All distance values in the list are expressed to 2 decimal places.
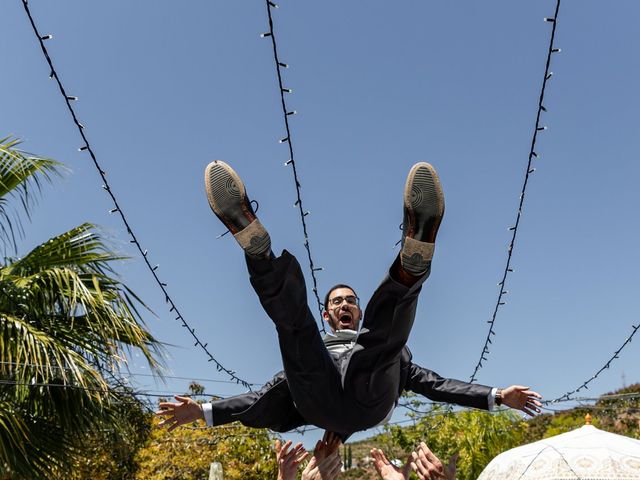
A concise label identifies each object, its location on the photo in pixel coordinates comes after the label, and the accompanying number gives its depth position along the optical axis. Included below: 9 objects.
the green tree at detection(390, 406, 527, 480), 13.40
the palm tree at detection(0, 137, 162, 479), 5.16
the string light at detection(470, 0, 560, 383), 3.38
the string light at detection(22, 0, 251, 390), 3.20
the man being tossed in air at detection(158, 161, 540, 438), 2.93
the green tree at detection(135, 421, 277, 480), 11.99
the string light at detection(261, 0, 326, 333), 3.28
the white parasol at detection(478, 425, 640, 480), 4.09
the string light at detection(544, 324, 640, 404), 6.45
